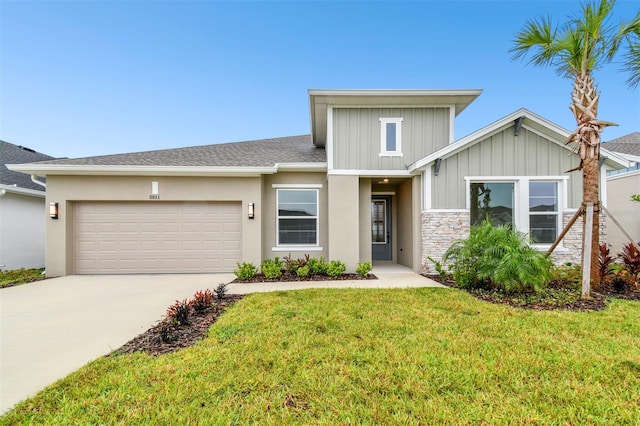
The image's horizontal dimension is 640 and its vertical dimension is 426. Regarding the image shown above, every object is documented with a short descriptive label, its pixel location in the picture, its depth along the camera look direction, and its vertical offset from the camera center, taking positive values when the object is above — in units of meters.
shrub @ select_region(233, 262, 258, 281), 7.48 -1.61
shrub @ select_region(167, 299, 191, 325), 3.96 -1.49
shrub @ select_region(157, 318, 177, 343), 3.48 -1.56
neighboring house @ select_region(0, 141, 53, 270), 9.31 -0.23
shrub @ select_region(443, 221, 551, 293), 5.40 -1.04
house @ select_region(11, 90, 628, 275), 7.70 +0.66
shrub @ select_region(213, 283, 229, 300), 5.45 -1.59
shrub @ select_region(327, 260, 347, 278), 7.75 -1.59
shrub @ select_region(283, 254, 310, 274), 7.95 -1.49
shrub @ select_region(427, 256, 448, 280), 7.36 -1.54
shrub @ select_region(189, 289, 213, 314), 4.57 -1.53
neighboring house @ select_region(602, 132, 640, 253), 10.95 +0.52
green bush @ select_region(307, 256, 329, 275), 7.85 -1.55
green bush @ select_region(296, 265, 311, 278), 7.62 -1.64
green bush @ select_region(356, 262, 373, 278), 7.70 -1.59
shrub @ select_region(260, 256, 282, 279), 7.56 -1.55
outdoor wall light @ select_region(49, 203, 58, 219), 8.02 +0.11
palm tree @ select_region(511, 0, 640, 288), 5.65 +3.45
